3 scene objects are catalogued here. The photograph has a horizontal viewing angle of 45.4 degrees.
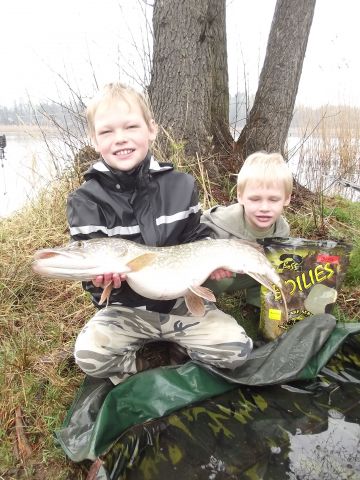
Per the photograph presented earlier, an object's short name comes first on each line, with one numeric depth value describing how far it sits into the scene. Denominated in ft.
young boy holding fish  6.77
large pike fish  5.52
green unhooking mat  5.32
